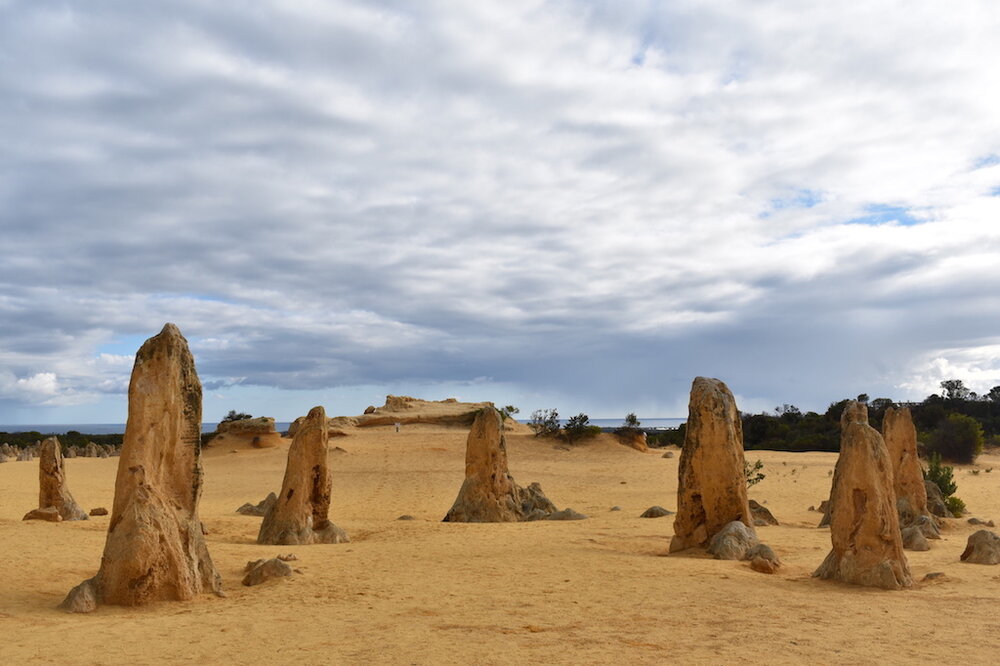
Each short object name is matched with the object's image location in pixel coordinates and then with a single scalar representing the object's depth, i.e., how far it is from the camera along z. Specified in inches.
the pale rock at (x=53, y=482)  709.3
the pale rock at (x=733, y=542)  520.7
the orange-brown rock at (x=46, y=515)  694.5
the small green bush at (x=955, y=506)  807.6
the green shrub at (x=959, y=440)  1409.9
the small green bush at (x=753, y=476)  929.5
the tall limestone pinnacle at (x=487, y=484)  768.9
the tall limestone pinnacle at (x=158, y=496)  379.6
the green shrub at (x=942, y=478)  878.4
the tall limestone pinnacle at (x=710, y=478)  554.3
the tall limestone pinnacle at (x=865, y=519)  426.6
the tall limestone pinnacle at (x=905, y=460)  684.7
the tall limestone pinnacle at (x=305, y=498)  608.1
